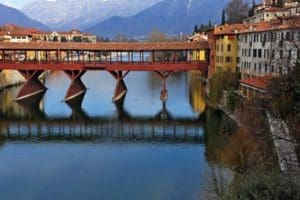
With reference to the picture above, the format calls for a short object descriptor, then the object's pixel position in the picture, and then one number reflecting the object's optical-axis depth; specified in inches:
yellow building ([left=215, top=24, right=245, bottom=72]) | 1887.3
